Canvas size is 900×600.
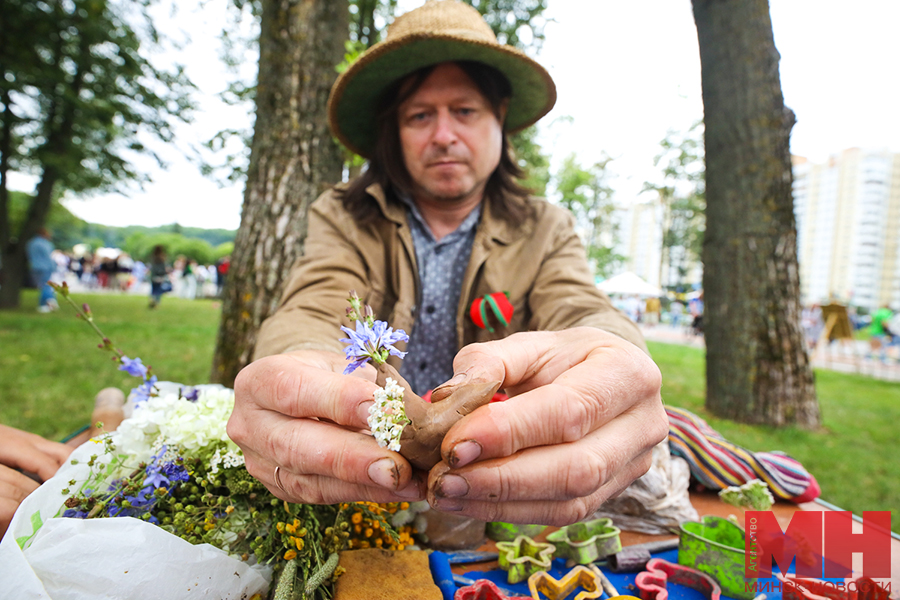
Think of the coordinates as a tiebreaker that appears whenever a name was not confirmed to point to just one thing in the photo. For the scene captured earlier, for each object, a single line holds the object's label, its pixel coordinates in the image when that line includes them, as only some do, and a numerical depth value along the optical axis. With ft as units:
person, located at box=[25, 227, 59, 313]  33.26
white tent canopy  50.21
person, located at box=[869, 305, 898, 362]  41.83
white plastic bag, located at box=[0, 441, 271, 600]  1.12
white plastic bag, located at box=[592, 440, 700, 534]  1.75
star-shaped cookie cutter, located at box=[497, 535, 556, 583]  1.46
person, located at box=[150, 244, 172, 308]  43.18
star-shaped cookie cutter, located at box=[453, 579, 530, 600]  1.29
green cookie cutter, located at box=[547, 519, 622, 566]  1.51
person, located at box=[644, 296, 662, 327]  68.35
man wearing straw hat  1.09
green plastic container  1.40
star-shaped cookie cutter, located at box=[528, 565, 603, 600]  1.38
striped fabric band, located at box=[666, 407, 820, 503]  1.97
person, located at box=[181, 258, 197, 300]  73.86
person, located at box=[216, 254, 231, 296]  55.56
